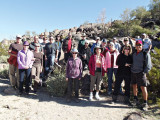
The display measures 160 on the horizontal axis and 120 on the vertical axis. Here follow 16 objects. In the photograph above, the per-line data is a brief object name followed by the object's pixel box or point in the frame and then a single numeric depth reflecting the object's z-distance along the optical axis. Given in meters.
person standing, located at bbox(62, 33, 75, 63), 7.16
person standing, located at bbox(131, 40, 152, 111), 4.42
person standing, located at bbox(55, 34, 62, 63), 7.99
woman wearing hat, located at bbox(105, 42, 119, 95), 5.68
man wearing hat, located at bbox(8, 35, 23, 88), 5.71
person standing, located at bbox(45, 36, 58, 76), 6.71
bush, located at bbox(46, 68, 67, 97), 6.12
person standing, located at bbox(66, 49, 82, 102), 5.38
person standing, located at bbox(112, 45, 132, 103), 4.96
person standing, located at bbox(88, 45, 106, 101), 5.47
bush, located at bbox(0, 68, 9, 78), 8.32
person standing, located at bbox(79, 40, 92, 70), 6.70
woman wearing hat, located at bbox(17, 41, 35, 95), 5.38
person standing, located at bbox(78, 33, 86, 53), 7.03
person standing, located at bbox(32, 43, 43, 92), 5.95
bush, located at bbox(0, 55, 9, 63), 11.07
